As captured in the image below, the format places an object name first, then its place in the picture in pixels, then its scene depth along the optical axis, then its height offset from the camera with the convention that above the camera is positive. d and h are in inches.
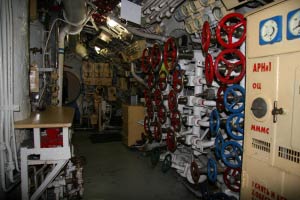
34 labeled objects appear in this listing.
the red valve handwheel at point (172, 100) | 136.8 -5.1
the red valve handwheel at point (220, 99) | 100.3 -3.0
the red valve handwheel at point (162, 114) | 156.2 -15.7
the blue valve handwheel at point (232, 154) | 89.0 -25.3
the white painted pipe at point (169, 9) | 121.9 +47.9
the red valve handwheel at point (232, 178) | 93.1 -36.3
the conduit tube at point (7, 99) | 82.6 -3.4
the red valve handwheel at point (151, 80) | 168.6 +8.7
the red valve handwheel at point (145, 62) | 162.0 +21.6
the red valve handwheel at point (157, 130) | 161.6 -28.4
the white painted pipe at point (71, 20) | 121.6 +46.2
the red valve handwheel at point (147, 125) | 178.7 -27.1
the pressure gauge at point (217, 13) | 104.4 +37.4
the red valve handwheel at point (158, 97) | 160.0 -3.9
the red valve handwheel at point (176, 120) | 135.0 -17.3
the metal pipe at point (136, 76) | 211.6 +14.8
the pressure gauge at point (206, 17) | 109.7 +37.1
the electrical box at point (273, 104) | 58.9 -3.3
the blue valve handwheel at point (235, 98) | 86.4 -2.4
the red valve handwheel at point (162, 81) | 152.5 +7.4
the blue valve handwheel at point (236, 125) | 87.2 -13.0
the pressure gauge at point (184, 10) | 122.0 +44.8
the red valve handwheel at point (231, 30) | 81.9 +23.6
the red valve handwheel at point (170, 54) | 126.2 +22.1
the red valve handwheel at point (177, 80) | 129.8 +6.8
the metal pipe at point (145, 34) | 160.8 +42.1
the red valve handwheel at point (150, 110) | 174.2 -14.7
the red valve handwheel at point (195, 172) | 114.3 -41.3
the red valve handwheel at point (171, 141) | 140.2 -31.2
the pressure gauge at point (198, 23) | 116.3 +36.3
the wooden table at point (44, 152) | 86.5 -24.7
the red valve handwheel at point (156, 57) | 141.4 +22.0
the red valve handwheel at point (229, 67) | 83.8 +10.1
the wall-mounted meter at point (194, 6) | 111.0 +43.6
